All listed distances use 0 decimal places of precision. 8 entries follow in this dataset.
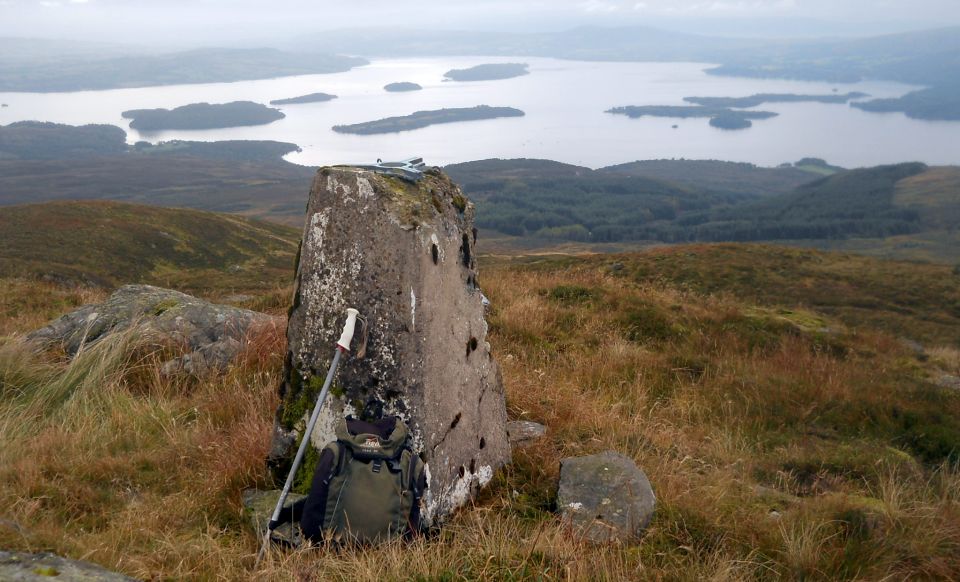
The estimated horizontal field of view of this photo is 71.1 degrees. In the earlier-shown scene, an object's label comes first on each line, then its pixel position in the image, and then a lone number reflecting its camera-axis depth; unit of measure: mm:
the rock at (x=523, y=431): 5199
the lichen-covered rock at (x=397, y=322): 4141
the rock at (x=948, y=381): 10238
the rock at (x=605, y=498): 3881
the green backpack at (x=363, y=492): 3607
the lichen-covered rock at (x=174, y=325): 6844
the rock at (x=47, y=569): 2752
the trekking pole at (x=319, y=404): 3637
